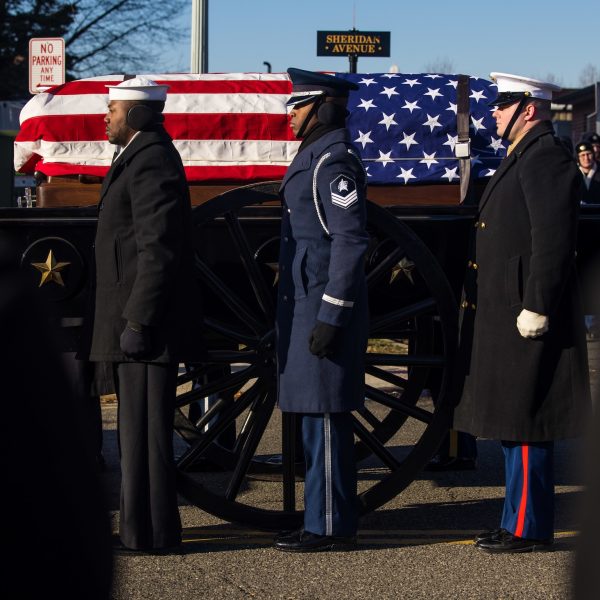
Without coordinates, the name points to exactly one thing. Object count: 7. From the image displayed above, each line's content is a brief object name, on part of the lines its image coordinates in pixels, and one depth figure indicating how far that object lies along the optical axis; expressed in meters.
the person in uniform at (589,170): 19.50
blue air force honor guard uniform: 9.09
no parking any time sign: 19.31
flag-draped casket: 10.74
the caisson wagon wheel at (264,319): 9.68
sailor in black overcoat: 9.11
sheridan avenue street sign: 29.05
